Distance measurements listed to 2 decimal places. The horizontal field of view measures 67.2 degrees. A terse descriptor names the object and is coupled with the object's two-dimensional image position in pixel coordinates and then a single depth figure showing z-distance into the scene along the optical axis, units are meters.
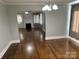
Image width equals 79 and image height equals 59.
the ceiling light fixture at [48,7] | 2.21
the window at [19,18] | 8.49
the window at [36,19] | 8.88
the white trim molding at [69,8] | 3.82
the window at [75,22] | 3.67
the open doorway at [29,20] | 8.49
